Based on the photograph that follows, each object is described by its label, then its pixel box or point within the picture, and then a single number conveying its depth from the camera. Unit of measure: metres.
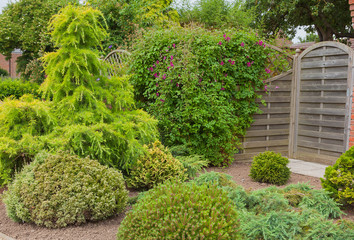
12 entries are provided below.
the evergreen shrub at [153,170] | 4.57
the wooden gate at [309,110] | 6.49
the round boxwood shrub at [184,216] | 2.37
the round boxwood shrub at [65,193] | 3.42
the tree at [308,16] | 16.71
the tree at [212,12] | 15.22
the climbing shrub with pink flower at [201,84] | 5.90
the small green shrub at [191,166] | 5.13
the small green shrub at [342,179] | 4.00
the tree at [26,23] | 15.36
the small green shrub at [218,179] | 4.36
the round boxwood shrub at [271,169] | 5.32
